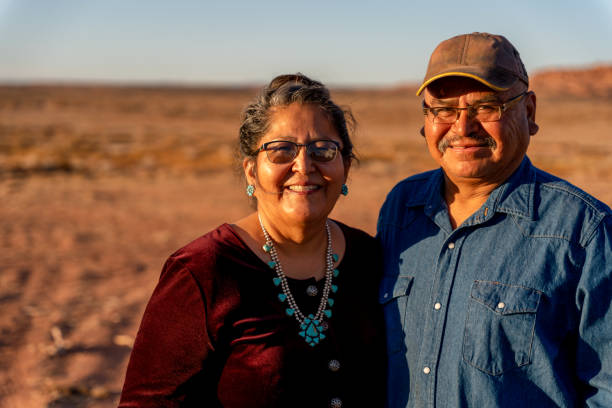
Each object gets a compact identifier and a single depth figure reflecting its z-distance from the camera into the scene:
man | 2.29
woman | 2.46
